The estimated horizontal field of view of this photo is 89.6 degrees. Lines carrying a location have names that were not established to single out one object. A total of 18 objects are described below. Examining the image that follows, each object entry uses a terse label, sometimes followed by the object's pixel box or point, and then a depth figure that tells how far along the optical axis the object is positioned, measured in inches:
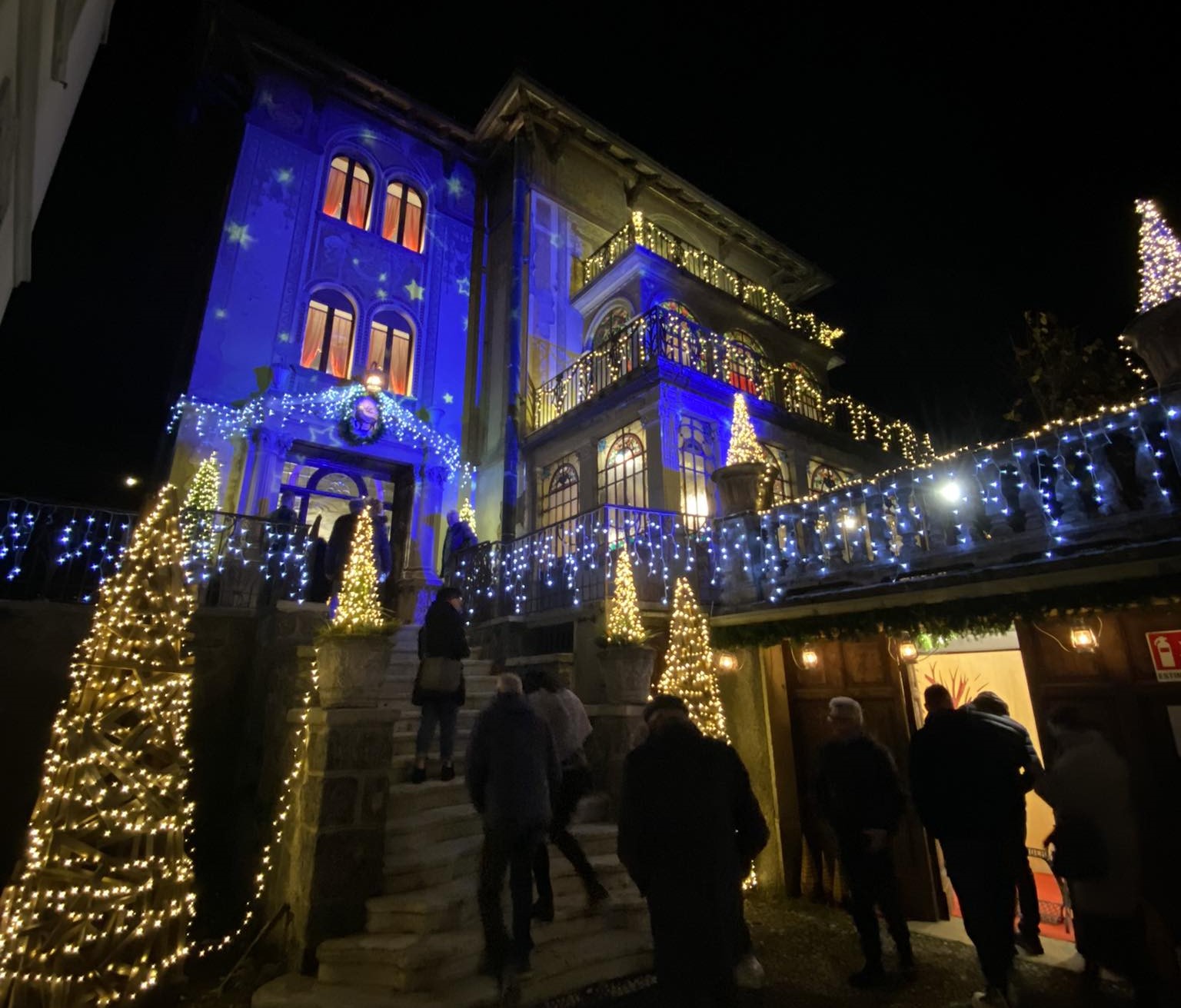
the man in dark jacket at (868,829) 182.4
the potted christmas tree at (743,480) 336.8
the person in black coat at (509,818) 165.8
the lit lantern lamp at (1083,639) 218.2
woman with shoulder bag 231.8
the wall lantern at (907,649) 261.3
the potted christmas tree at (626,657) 255.1
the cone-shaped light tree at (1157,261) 213.0
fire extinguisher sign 202.4
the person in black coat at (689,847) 116.0
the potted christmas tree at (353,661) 199.6
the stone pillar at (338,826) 179.3
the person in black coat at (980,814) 159.8
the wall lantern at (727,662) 308.2
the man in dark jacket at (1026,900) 199.8
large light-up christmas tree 156.3
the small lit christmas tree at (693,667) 266.4
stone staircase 161.6
